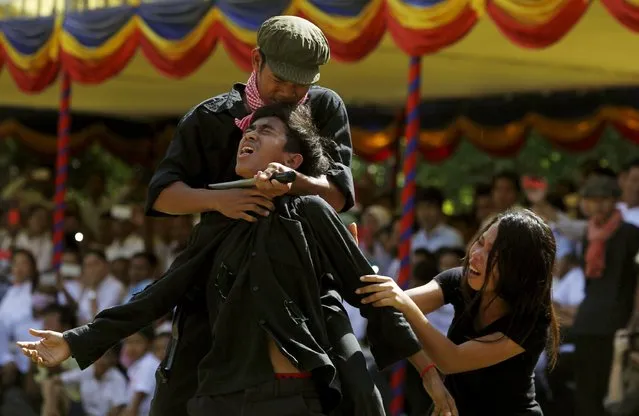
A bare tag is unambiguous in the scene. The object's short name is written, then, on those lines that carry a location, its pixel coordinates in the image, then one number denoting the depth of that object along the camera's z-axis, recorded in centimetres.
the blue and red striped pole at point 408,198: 1199
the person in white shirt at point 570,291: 1181
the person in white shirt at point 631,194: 1174
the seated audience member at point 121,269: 1540
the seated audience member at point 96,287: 1509
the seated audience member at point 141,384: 1242
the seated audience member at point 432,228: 1381
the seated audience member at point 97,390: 1307
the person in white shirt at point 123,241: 1736
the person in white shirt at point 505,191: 1413
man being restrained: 503
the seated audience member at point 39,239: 1781
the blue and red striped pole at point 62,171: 1597
